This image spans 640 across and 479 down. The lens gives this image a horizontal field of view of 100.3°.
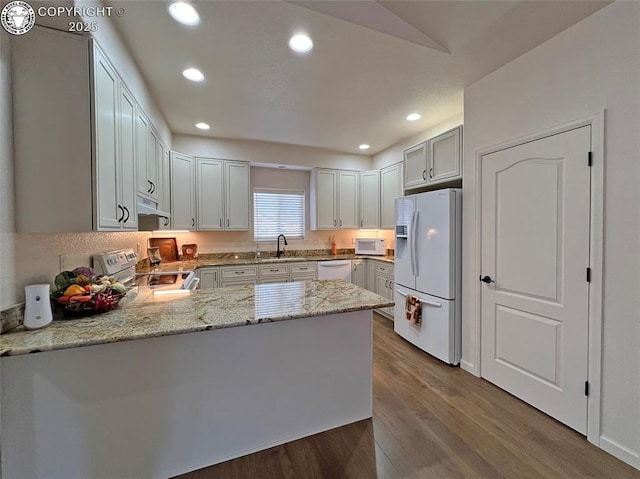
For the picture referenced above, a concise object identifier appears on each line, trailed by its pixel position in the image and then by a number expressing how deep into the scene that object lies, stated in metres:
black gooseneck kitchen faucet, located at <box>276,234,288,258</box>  4.77
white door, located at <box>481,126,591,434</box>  1.82
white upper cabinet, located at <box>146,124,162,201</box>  2.57
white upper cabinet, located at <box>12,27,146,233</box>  1.35
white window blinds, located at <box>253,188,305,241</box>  4.79
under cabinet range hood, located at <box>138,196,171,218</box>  2.21
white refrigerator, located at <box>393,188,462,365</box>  2.69
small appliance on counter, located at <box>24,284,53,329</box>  1.29
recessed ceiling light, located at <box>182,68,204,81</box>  2.34
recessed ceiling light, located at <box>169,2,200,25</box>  1.65
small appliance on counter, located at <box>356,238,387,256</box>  4.72
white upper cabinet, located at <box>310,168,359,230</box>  4.77
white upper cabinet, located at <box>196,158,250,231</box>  4.04
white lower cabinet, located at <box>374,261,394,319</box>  4.03
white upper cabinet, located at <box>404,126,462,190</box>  2.80
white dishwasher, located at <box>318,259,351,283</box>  4.48
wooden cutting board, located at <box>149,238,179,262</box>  3.86
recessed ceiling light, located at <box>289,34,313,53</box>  1.94
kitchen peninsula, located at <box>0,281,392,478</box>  1.24
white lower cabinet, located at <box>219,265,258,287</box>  3.87
